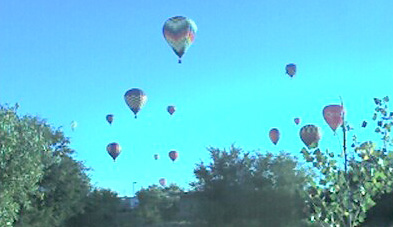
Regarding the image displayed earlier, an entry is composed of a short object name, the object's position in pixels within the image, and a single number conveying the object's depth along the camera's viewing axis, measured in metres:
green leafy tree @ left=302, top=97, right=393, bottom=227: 11.15
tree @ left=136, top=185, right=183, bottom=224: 52.06
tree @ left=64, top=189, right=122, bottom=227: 46.28
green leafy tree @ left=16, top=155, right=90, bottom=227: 39.97
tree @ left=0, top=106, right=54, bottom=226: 19.11
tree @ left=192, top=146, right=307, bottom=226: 41.28
